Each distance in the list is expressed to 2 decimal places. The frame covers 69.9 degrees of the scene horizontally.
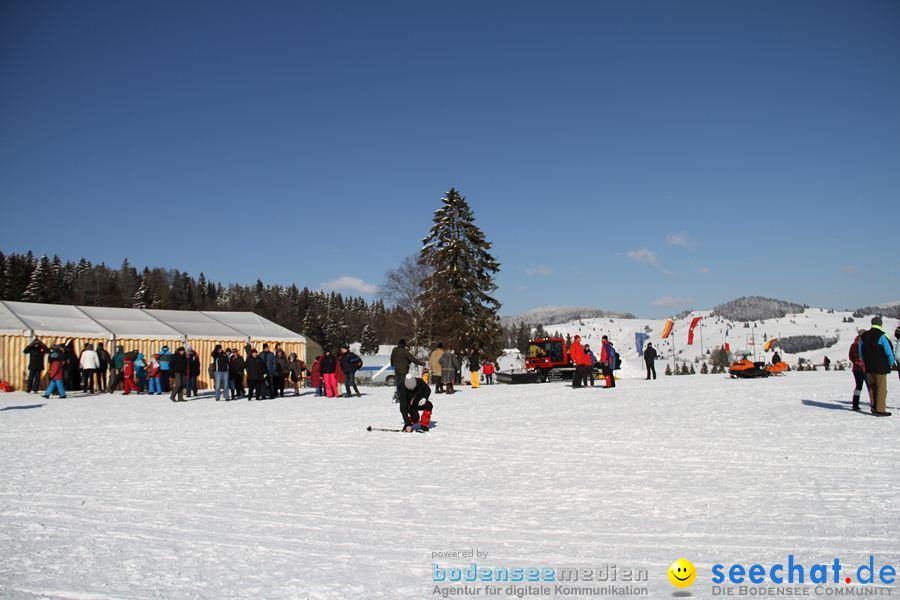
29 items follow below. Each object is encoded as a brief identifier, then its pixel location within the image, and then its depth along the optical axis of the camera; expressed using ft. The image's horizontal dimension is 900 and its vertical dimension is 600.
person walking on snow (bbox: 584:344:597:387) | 72.28
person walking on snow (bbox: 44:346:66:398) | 62.03
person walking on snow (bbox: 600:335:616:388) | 70.38
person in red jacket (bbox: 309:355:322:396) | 71.51
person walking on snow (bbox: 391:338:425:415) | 49.67
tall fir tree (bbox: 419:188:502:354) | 125.39
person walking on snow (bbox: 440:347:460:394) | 71.86
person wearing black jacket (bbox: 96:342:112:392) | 73.36
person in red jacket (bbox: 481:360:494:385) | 104.22
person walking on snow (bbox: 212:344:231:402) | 64.59
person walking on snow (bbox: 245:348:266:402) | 63.98
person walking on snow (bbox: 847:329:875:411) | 41.78
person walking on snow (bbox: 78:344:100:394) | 70.28
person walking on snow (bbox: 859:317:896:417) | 38.86
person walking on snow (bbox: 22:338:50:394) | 69.06
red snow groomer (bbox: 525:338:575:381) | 98.48
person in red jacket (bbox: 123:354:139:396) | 72.90
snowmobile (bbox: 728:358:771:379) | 81.51
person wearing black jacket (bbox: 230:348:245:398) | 66.49
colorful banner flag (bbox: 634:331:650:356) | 142.07
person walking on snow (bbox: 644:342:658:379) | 81.84
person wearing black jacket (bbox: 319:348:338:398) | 67.10
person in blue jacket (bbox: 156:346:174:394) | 68.54
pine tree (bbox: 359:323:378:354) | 387.75
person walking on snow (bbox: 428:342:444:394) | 65.72
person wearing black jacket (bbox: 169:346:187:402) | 62.34
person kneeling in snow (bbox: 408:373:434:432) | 38.08
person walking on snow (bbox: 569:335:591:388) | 72.54
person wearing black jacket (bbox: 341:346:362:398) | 66.64
